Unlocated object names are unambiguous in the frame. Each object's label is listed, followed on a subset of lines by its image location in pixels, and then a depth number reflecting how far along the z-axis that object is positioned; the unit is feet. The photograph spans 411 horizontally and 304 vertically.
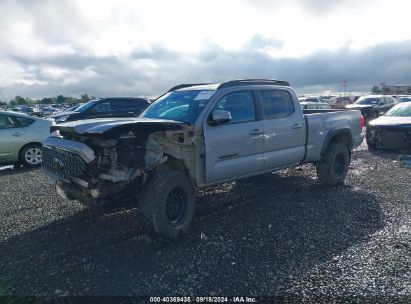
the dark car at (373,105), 72.13
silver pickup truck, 13.91
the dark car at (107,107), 43.47
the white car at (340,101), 113.73
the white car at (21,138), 30.96
